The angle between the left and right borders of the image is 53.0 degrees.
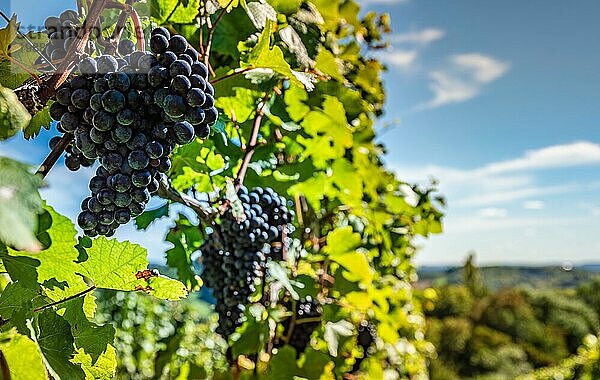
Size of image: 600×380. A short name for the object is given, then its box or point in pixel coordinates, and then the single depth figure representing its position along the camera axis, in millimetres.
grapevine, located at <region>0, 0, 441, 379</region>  483
